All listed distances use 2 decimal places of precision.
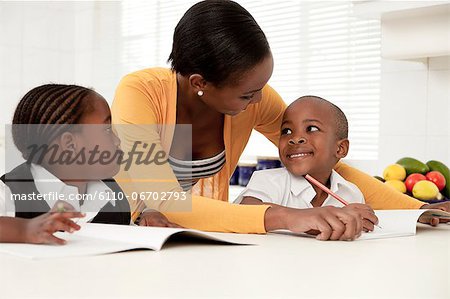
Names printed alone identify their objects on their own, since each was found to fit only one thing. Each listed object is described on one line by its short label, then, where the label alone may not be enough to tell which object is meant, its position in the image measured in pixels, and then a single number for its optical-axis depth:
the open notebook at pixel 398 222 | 2.00
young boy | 2.25
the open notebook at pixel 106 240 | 1.69
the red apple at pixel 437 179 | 3.24
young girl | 1.95
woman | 2.00
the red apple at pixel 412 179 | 3.21
